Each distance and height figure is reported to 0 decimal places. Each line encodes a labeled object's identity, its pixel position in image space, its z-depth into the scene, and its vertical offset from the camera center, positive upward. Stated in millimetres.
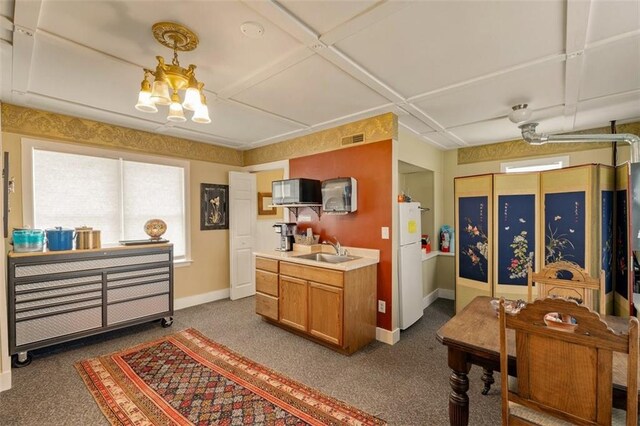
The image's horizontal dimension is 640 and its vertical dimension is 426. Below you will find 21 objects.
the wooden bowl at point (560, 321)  1559 -652
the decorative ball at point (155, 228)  3869 -211
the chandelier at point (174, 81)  1787 +860
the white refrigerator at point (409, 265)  3521 -696
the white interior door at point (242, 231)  4973 -352
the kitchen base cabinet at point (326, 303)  2990 -1035
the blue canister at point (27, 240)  2875 -267
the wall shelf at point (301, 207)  3898 +58
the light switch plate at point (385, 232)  3363 -258
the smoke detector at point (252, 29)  1711 +1109
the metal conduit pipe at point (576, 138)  2842 +762
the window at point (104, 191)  3299 +284
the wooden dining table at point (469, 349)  1554 -756
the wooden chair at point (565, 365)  1145 -669
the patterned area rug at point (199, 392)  2070 -1471
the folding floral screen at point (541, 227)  3037 -210
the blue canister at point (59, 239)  3055 -272
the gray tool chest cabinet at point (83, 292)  2812 -882
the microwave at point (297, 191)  3742 +266
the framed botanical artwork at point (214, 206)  4766 +99
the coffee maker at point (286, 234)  4191 -335
